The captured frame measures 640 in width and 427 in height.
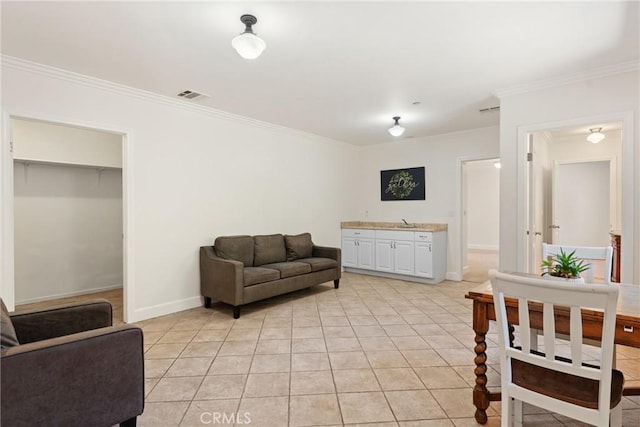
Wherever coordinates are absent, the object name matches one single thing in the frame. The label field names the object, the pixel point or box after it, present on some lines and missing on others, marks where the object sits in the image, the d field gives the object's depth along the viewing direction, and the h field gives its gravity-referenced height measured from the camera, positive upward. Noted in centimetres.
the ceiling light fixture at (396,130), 442 +113
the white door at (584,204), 591 +13
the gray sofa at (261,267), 358 -73
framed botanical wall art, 588 +51
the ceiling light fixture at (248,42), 213 +114
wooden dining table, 144 -55
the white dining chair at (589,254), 227 -33
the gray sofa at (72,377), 130 -75
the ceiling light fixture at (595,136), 464 +110
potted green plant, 188 -35
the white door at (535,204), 352 +8
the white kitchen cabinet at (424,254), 511 -71
